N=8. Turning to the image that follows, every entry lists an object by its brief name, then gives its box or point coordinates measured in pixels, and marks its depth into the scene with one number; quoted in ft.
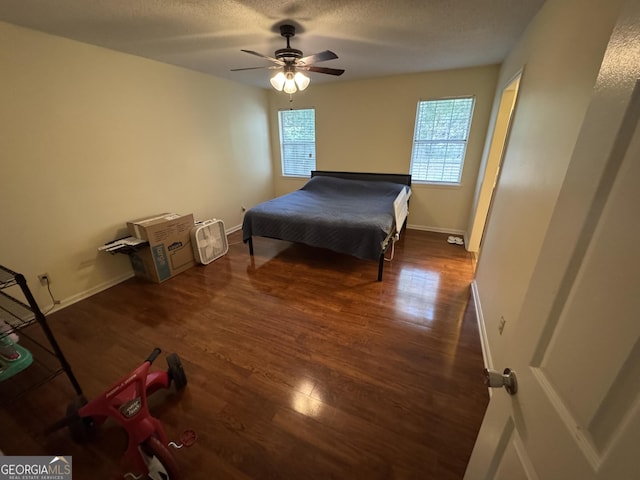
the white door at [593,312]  1.26
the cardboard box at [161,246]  8.90
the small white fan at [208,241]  10.15
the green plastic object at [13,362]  5.25
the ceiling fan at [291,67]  7.00
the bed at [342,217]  8.95
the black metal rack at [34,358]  4.50
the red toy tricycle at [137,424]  3.55
